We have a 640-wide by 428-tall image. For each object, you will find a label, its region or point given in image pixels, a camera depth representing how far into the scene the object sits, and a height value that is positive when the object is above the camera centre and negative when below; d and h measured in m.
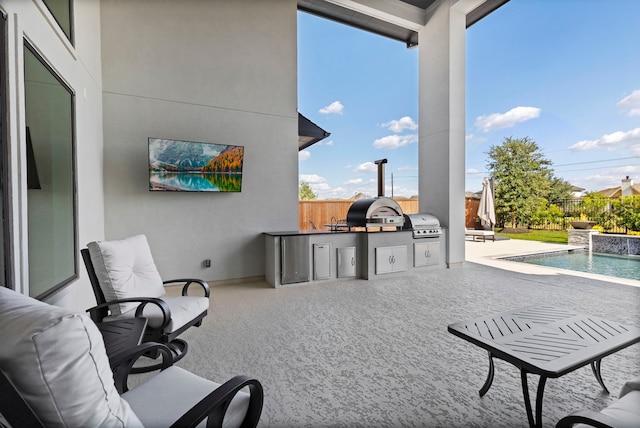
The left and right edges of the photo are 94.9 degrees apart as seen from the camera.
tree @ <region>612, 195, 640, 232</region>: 6.72 +0.00
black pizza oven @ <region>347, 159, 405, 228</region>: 4.89 -0.03
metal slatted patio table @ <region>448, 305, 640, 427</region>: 1.38 -0.70
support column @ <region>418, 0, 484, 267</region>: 5.47 +1.79
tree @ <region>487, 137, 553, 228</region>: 11.20 +1.25
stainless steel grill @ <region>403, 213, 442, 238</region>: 5.25 -0.25
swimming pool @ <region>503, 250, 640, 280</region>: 5.30 -1.07
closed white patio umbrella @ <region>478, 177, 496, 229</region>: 9.14 +0.19
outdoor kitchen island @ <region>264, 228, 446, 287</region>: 4.38 -0.70
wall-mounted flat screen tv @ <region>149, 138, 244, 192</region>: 4.03 +0.66
